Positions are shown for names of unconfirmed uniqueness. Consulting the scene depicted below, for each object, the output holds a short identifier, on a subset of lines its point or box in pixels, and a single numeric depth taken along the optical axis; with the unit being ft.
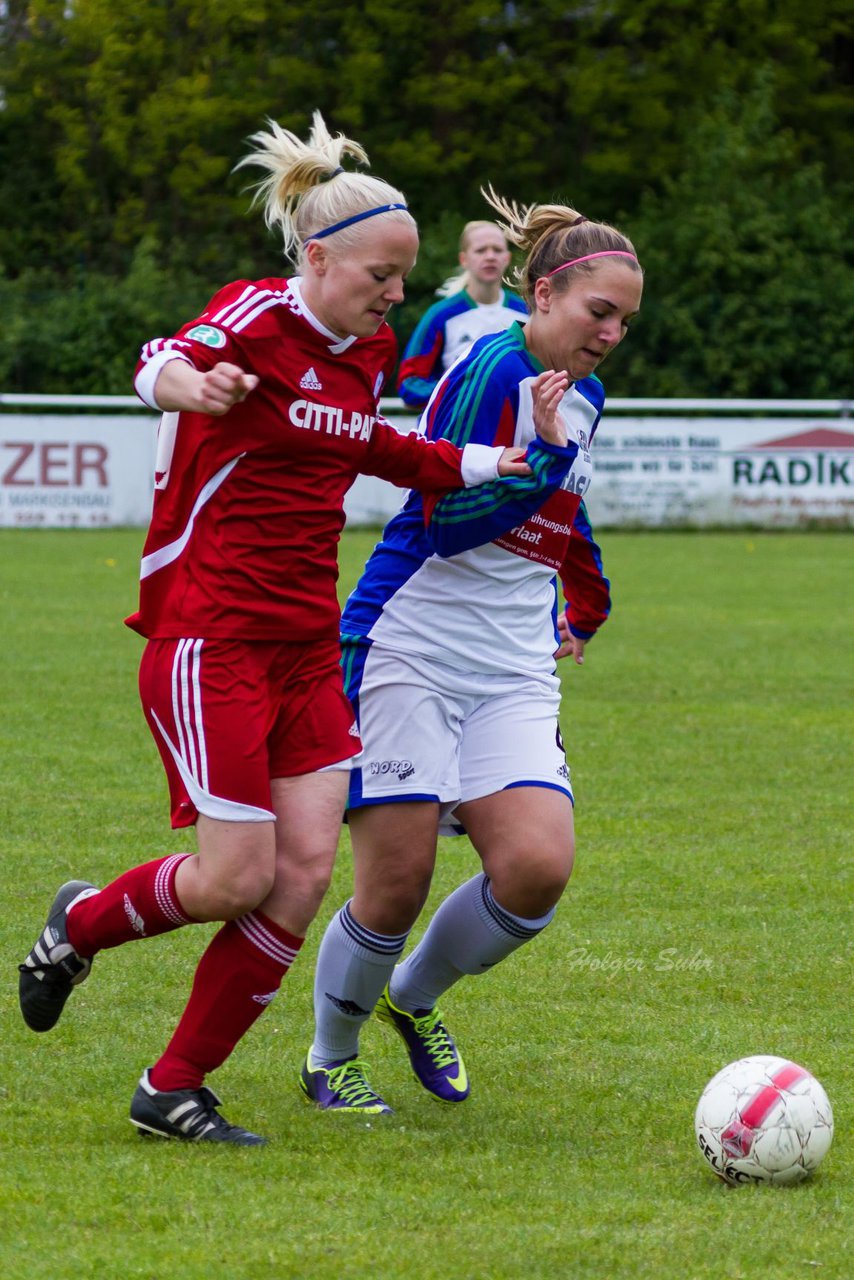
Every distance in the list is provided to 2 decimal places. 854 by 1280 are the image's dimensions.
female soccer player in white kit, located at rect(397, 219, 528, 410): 71.82
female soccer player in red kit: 22.98
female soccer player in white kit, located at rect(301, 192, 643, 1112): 25.21
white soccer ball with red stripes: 21.99
